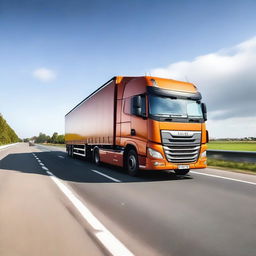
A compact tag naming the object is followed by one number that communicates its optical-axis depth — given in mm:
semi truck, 7961
